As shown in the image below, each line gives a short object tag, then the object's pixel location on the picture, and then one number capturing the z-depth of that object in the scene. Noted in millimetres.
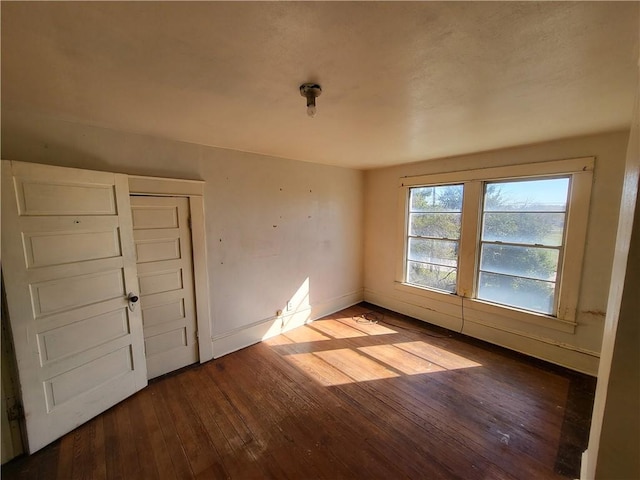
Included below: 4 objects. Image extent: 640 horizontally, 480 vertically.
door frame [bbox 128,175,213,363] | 2475
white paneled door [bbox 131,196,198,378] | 2439
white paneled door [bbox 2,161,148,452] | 1723
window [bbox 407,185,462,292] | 3576
